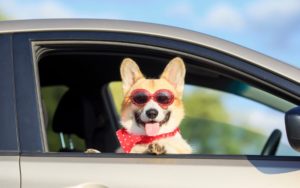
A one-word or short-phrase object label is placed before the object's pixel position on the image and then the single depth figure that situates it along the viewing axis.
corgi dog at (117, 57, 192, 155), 3.55
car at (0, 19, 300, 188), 3.28
